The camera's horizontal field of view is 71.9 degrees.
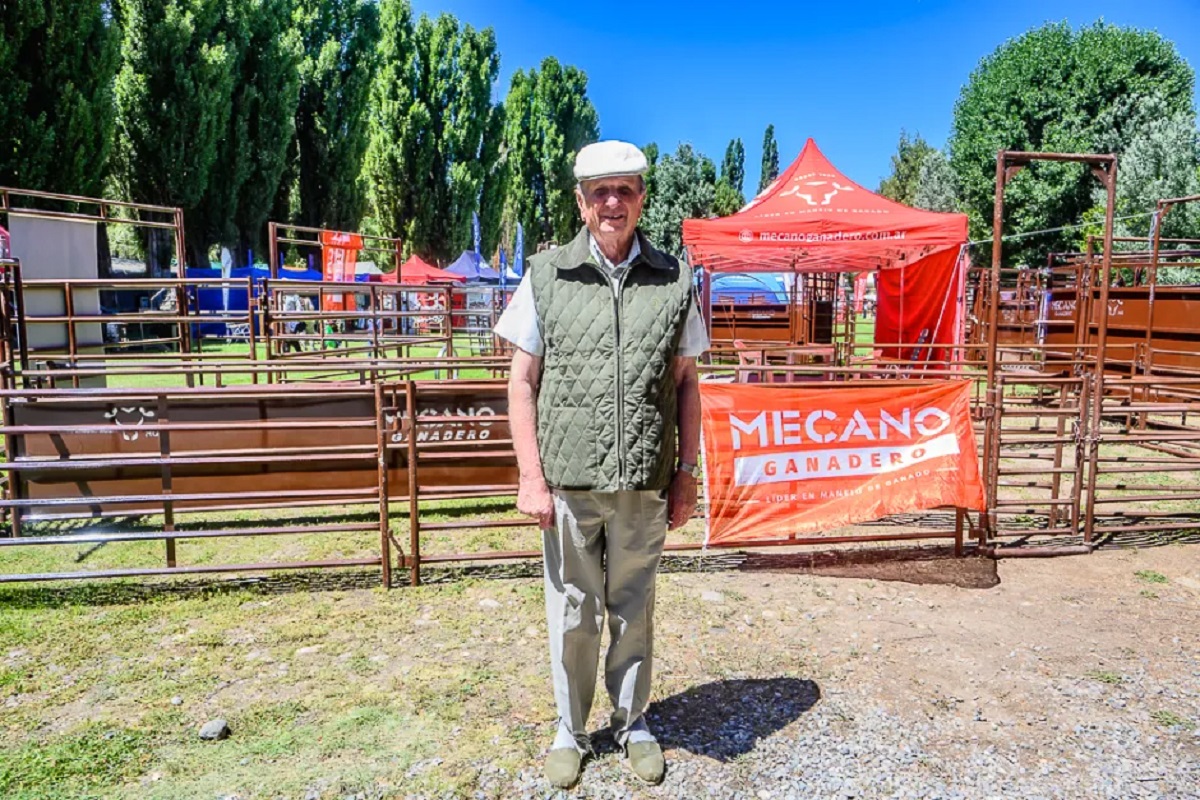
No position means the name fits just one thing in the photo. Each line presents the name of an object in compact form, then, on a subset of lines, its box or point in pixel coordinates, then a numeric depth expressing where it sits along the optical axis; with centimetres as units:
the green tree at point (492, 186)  3962
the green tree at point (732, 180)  5962
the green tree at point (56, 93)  2073
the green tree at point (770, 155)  7675
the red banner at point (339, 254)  1334
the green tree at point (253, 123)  2958
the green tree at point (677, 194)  4928
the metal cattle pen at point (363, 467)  500
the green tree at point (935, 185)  4084
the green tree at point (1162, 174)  2284
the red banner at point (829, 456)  501
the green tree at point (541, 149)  4500
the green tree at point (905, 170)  5516
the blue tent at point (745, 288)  2514
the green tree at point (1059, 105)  2656
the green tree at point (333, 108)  3303
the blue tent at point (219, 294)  3008
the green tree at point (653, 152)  5967
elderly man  277
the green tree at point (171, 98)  2647
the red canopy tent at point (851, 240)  985
